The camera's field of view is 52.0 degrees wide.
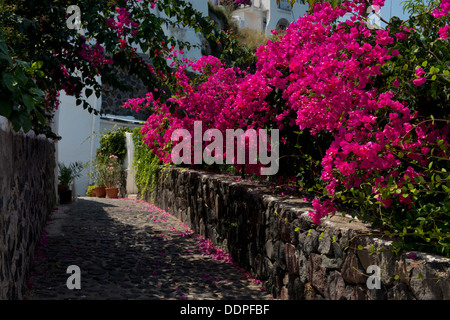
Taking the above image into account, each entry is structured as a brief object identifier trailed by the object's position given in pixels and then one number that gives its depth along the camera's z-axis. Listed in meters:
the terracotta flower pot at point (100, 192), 16.06
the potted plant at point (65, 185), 12.26
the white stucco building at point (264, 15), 35.03
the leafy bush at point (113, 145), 17.19
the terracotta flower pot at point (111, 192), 15.91
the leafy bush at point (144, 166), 12.22
